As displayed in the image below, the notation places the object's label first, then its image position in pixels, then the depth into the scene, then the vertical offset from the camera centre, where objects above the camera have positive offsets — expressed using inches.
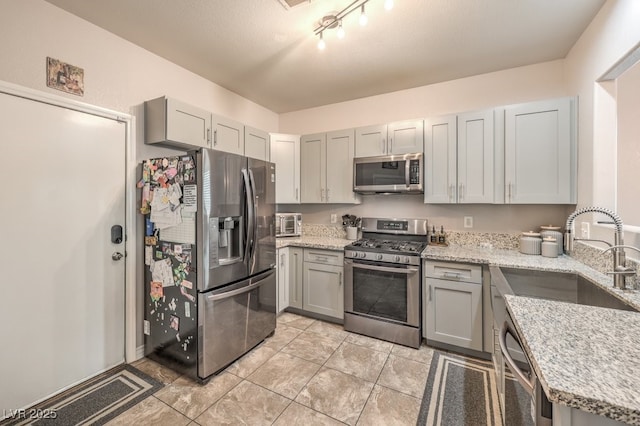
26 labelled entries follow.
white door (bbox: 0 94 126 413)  66.0 -10.3
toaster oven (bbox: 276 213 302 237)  135.1 -6.7
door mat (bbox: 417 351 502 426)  64.3 -49.3
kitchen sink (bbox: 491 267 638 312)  63.5 -19.3
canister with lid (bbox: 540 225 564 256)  90.5 -7.4
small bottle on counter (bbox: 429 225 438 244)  113.4 -10.8
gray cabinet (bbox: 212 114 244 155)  103.0 +30.9
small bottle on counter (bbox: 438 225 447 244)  112.3 -11.0
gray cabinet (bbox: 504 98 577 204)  87.4 +20.2
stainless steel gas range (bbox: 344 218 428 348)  95.3 -29.1
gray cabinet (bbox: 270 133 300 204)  134.0 +22.9
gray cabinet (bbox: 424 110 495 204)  97.7 +20.4
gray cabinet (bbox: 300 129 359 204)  123.3 +21.2
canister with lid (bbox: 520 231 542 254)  91.3 -10.6
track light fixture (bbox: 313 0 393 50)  68.3 +53.7
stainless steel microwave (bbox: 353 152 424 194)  106.5 +15.7
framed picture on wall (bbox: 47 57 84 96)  71.6 +37.2
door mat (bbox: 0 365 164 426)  64.4 -50.0
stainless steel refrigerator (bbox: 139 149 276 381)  75.9 -14.6
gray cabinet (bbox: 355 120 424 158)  108.1 +30.9
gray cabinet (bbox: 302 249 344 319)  111.7 -30.8
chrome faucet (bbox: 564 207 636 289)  51.8 -9.7
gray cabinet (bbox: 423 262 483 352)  87.7 -31.5
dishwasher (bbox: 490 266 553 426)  27.5 -20.2
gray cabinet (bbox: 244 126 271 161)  117.2 +31.2
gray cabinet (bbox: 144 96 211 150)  86.4 +29.5
